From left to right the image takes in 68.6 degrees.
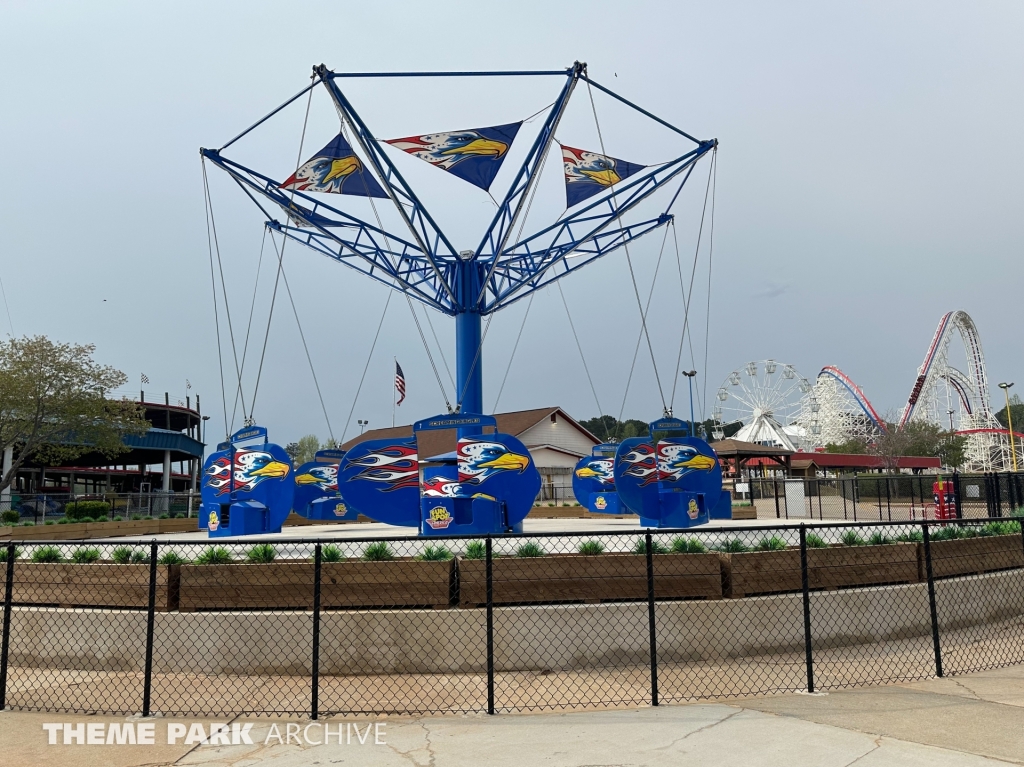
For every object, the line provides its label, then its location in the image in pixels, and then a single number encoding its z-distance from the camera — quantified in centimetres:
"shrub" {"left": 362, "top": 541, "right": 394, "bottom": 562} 830
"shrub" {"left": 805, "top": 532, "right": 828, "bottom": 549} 914
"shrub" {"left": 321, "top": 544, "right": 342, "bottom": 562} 858
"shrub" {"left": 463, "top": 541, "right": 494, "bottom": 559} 844
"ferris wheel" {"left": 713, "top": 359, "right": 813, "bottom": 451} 7469
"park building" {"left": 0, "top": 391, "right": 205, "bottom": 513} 5828
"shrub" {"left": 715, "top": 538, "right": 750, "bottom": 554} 898
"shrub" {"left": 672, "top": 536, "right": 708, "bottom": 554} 871
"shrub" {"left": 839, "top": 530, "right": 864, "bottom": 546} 977
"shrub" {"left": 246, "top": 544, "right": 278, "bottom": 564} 862
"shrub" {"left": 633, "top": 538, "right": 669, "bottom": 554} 827
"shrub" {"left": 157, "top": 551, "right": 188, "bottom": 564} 836
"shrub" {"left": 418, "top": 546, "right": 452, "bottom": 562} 827
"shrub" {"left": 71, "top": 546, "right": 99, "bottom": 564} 925
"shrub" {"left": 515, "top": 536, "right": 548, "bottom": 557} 838
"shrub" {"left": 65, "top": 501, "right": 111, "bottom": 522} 2402
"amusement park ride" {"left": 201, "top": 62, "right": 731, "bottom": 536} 1470
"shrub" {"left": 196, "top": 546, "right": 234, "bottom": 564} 859
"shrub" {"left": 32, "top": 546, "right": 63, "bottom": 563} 914
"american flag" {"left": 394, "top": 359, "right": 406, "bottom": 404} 2918
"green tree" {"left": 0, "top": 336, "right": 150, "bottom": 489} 3119
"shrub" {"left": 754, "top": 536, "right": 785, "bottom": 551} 904
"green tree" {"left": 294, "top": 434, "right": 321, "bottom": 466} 10019
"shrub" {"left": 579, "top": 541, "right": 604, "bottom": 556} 853
